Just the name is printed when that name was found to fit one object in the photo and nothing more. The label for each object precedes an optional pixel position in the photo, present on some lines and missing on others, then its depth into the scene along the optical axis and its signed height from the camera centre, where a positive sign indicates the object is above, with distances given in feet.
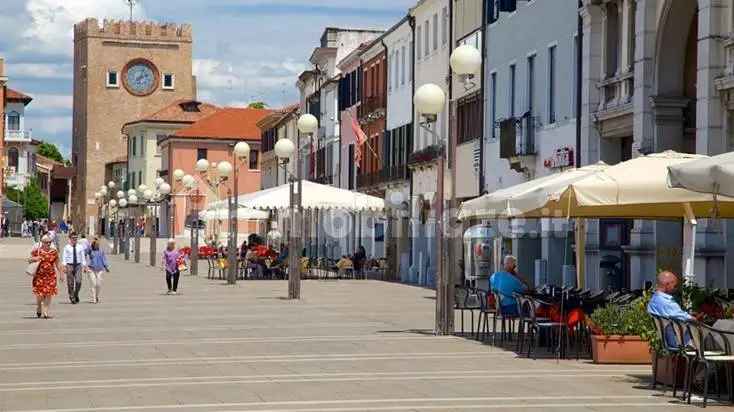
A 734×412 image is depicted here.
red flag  211.82 +12.07
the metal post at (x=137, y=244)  258.78 -1.37
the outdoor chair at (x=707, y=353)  53.06 -3.46
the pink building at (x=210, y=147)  435.53 +22.72
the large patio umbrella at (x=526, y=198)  73.20 +1.83
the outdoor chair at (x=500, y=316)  79.77 -3.58
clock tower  534.37 +47.85
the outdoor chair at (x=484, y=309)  82.89 -3.37
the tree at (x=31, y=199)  553.85 +11.21
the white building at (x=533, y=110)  130.31 +10.51
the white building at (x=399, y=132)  201.36 +12.73
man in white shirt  123.65 -2.26
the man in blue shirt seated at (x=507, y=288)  80.02 -2.27
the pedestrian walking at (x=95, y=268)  123.85 -2.39
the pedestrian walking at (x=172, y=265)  138.51 -2.37
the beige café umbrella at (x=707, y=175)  52.47 +2.06
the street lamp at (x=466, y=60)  83.66 +8.61
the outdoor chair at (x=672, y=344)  55.42 -3.32
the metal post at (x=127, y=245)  277.48 -1.63
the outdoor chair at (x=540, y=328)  72.54 -3.81
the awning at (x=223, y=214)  194.13 +2.64
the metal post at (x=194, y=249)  193.83 -1.50
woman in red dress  103.50 -2.47
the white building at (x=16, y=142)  541.75 +29.05
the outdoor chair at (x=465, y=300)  91.02 -3.39
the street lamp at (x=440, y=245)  85.97 -0.34
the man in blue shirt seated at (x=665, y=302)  58.34 -2.06
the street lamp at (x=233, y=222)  157.69 +1.27
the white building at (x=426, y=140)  180.34 +10.97
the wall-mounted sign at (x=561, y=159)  127.34 +6.05
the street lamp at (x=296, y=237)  127.54 -0.03
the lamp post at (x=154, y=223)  233.17 +1.75
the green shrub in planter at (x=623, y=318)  65.62 -3.03
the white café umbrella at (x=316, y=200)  163.73 +3.55
